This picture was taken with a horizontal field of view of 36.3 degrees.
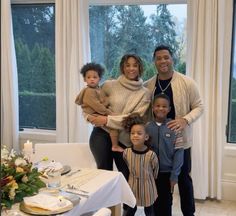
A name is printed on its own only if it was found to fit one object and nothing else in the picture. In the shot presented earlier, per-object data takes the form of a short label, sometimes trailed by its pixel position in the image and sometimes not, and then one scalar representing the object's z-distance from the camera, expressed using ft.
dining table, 5.42
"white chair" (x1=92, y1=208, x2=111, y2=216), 4.58
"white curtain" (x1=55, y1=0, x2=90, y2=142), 12.16
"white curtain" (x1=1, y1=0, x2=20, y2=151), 13.15
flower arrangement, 4.93
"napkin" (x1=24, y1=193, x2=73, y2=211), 4.93
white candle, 6.58
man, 8.60
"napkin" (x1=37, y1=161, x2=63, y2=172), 6.08
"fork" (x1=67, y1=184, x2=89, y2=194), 5.84
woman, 8.52
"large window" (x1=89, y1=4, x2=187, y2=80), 12.08
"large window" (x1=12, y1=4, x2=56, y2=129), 13.67
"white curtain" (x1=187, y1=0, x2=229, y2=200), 10.73
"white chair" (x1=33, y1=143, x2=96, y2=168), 8.21
